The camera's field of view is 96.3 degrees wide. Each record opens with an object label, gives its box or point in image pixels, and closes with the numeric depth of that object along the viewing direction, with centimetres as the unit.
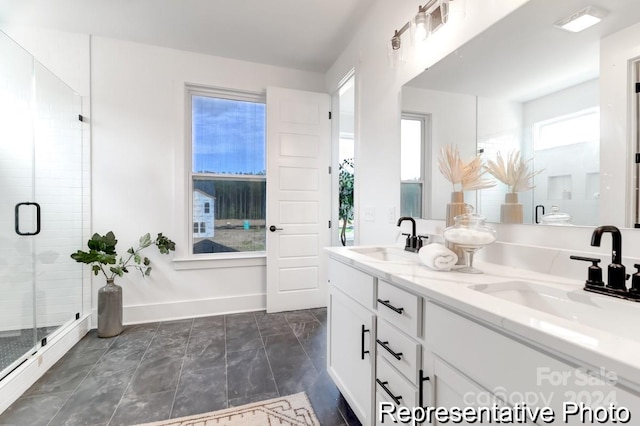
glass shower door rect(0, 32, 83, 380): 193
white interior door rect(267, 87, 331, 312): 298
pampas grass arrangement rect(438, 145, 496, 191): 133
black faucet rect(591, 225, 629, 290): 78
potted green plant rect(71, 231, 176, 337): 235
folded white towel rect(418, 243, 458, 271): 112
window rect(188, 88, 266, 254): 300
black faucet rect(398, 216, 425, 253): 152
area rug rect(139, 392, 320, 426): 143
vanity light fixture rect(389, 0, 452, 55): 142
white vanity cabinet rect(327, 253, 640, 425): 52
